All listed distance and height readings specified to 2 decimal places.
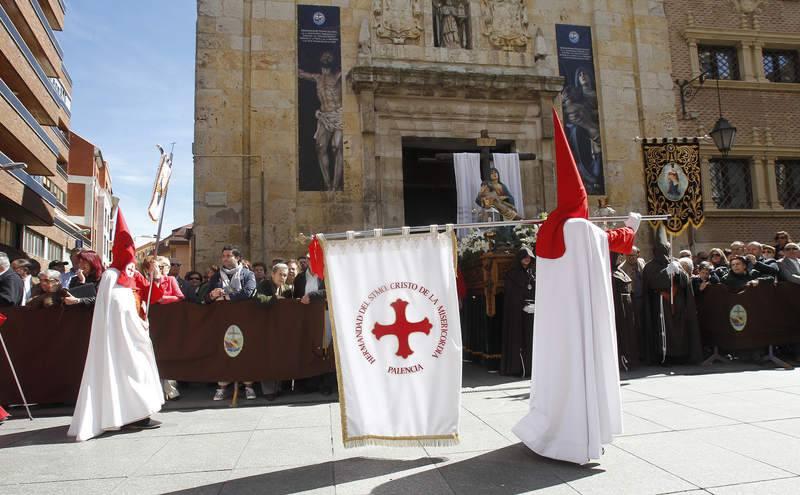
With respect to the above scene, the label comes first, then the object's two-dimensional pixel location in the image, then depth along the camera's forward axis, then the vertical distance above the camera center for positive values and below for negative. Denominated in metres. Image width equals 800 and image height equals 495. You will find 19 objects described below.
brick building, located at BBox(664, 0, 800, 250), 15.87 +5.13
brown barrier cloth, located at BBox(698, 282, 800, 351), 8.77 -0.50
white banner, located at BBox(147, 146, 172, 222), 6.02 +1.29
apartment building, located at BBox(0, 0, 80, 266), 18.66 +6.67
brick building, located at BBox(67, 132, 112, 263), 38.25 +8.40
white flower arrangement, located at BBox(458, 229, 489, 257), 9.09 +0.83
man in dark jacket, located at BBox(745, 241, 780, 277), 9.16 +0.36
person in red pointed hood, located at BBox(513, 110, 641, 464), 4.07 -0.36
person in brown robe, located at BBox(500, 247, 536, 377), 8.02 -0.37
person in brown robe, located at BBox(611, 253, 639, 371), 8.35 -0.47
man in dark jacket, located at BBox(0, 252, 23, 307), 7.15 +0.28
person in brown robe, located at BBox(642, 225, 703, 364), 8.70 -0.43
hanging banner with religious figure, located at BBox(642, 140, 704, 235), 14.16 +2.72
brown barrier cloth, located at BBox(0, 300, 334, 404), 7.04 -0.54
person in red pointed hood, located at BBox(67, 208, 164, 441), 5.36 -0.60
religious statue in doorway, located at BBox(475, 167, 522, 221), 12.04 +2.03
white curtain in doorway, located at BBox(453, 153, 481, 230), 13.26 +2.68
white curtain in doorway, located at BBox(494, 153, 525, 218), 13.84 +3.02
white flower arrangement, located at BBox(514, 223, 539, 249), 8.62 +0.91
